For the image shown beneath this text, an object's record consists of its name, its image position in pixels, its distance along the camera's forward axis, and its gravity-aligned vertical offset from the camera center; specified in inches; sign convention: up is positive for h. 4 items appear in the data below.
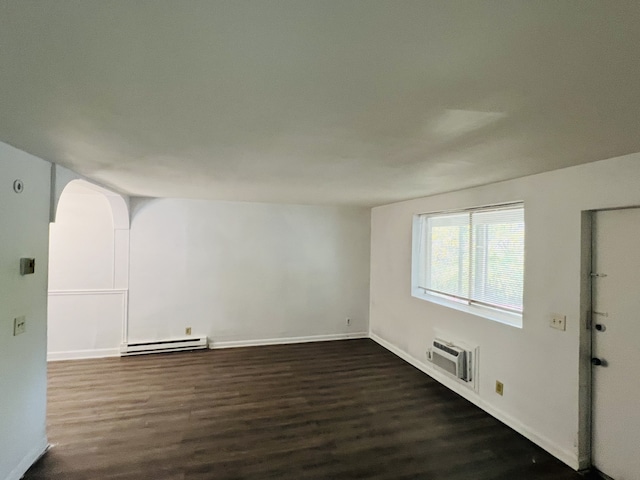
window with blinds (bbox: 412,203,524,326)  118.5 -6.7
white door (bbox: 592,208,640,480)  82.7 -25.7
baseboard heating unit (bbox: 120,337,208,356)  175.3 -58.9
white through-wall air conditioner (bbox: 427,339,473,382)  131.1 -48.4
